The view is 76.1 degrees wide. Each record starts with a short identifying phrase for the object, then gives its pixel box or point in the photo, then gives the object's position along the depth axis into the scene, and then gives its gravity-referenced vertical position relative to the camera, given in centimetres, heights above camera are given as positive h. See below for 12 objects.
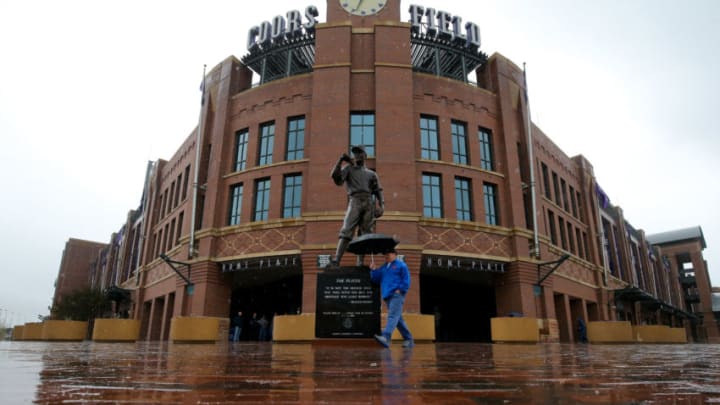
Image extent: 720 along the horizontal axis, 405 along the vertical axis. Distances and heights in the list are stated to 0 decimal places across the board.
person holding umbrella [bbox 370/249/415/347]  743 +62
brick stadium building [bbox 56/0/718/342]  1998 +704
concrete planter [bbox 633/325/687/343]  2048 -9
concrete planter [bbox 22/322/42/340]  1881 -16
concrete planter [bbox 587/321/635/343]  1823 -2
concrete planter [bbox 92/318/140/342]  1642 -11
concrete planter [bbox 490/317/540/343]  1446 +2
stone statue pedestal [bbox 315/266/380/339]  886 +47
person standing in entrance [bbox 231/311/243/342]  2041 +9
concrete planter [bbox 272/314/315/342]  1306 +1
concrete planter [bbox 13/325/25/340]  2260 -30
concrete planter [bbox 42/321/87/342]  1739 -16
